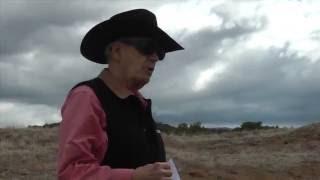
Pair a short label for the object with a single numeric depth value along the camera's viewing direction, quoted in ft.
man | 4.86
